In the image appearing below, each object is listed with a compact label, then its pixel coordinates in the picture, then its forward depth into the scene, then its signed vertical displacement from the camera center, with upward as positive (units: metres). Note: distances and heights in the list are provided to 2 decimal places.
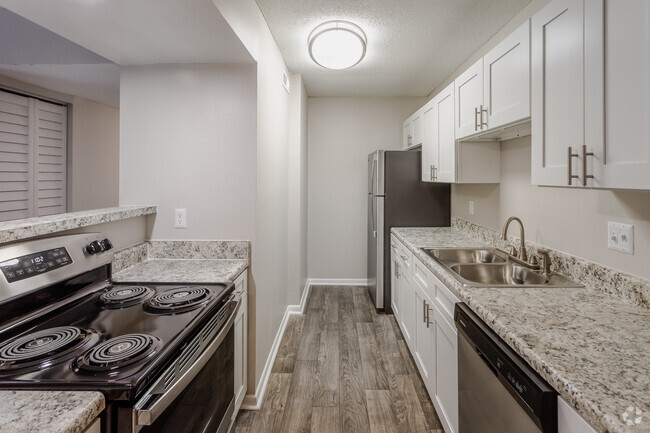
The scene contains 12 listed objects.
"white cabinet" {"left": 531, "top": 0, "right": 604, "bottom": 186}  1.17 +0.49
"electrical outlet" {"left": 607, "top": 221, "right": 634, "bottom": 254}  1.44 -0.07
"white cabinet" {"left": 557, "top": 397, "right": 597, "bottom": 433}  0.82 -0.49
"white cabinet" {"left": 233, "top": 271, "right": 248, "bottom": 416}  1.90 -0.70
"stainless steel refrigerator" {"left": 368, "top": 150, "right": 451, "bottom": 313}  3.71 +0.22
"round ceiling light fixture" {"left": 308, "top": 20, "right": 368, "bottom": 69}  2.55 +1.29
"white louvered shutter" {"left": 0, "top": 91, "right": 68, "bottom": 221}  3.41 +0.60
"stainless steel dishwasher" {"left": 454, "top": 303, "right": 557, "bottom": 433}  0.94 -0.53
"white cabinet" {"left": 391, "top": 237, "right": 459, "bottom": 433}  1.72 -0.71
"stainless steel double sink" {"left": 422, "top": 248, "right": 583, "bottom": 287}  1.80 -0.30
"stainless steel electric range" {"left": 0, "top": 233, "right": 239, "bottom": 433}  0.89 -0.39
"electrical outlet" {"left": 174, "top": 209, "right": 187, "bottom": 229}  2.15 -0.01
